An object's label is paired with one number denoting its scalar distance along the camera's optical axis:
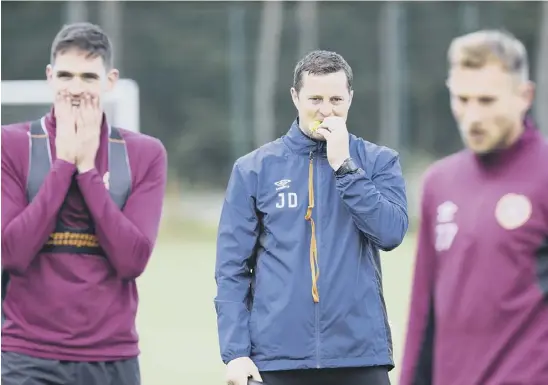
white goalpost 26.20
